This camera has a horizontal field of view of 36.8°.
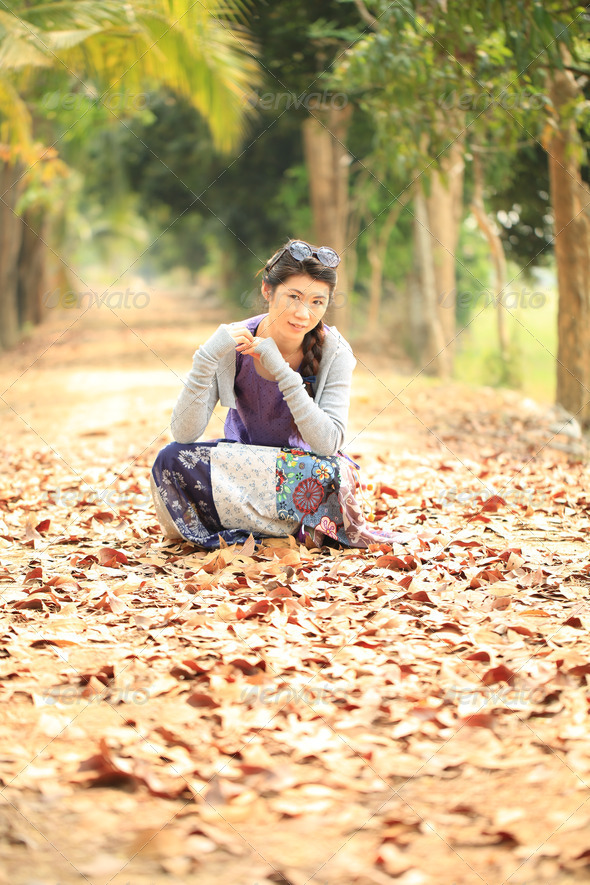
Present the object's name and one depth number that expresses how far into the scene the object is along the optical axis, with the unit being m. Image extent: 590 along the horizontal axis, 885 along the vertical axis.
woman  3.80
